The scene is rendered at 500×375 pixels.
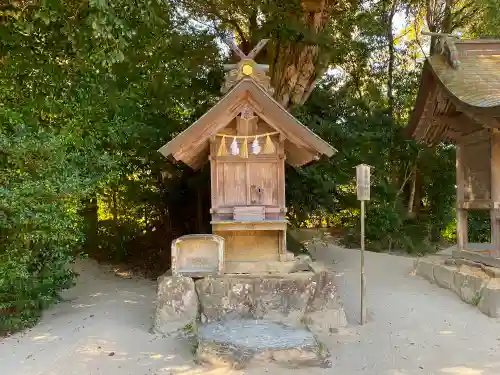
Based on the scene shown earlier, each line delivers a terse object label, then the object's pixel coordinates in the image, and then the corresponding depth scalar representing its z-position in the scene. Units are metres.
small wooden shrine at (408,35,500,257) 7.38
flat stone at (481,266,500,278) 7.12
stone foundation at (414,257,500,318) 6.68
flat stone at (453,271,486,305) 7.14
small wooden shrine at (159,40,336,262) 6.92
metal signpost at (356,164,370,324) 6.82
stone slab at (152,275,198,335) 6.45
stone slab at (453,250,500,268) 7.41
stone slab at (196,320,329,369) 5.18
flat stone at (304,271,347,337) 6.61
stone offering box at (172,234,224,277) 6.81
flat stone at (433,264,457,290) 8.13
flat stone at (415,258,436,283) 8.95
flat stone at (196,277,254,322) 6.50
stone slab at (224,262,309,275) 7.10
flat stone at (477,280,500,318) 6.52
